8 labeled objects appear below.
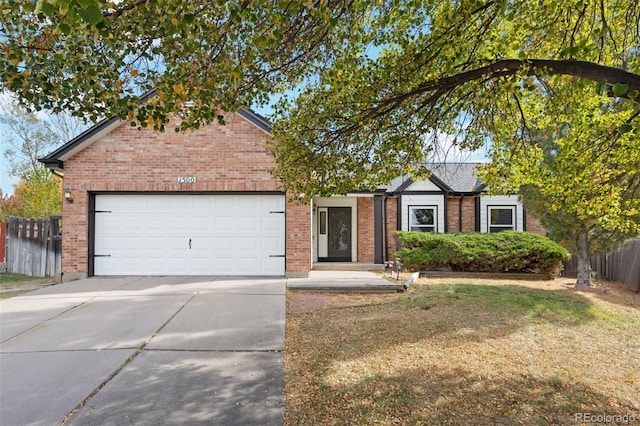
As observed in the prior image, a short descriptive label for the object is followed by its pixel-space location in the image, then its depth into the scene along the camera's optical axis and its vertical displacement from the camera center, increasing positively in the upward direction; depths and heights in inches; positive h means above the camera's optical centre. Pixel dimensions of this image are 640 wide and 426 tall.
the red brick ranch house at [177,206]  381.4 +21.3
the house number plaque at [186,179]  382.6 +50.6
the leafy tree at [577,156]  200.2 +43.2
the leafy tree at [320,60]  114.1 +70.0
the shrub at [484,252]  444.8 -35.2
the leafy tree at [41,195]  615.5 +53.7
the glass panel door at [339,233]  536.4 -12.1
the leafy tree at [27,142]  826.8 +202.6
